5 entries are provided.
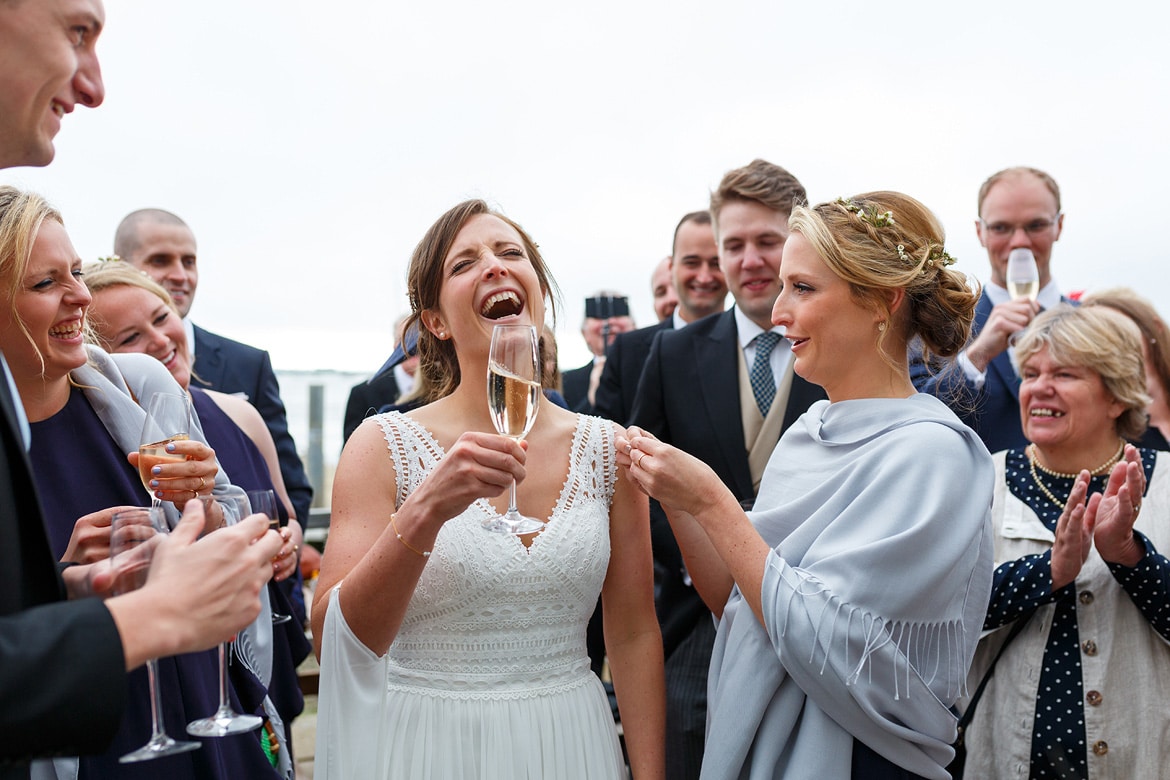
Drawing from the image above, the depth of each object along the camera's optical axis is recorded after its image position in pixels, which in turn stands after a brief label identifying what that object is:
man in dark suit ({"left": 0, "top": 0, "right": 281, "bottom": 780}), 1.41
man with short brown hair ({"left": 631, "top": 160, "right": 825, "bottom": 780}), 3.87
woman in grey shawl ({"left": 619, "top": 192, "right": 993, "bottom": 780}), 2.45
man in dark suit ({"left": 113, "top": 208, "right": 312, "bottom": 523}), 5.43
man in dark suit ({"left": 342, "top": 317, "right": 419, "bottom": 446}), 5.96
